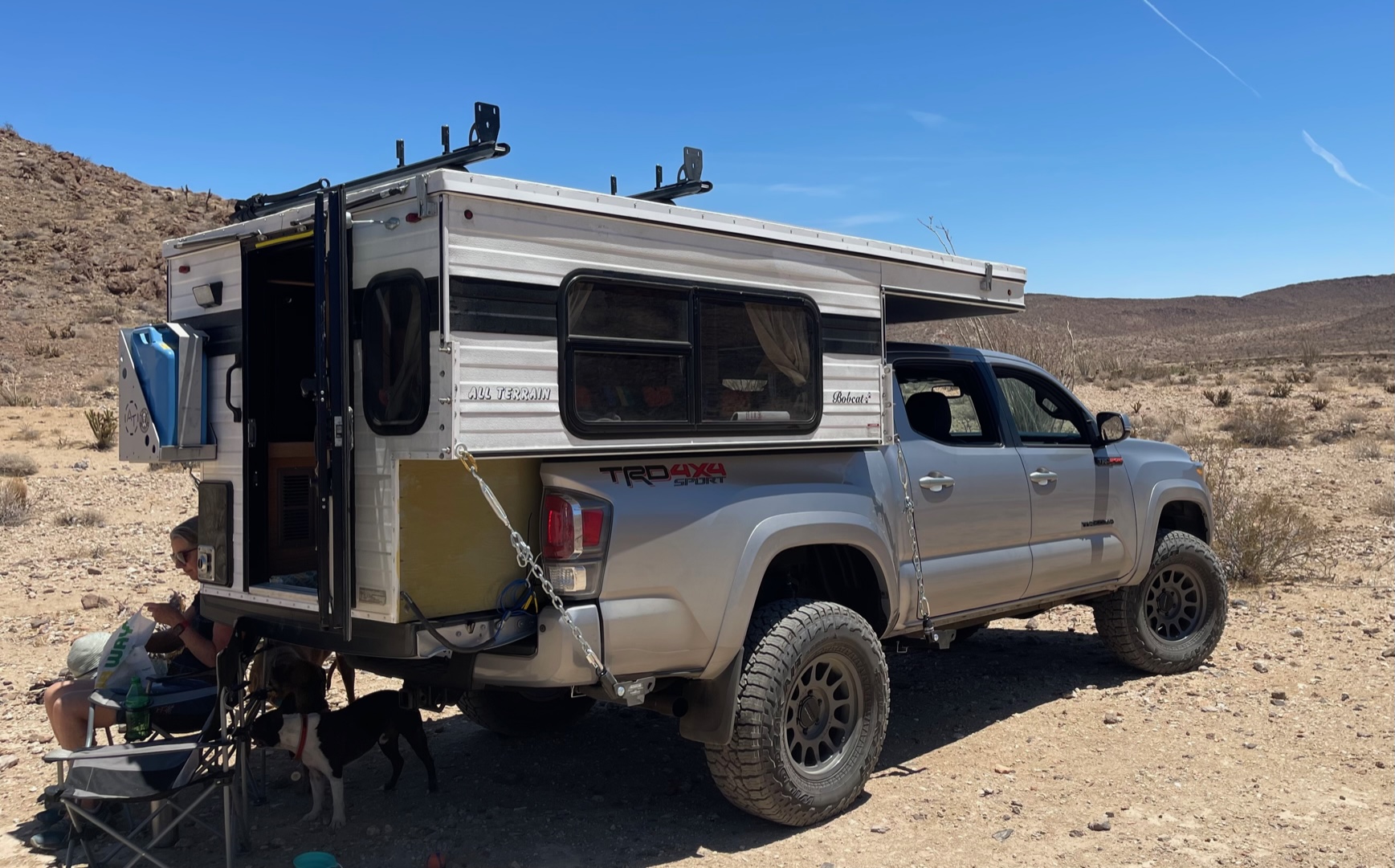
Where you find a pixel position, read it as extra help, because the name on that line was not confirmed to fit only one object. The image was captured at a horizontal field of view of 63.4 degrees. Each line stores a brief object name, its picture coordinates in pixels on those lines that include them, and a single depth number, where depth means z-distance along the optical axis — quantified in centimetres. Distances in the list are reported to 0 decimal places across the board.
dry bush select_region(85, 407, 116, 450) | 1808
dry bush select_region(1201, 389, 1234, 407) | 2623
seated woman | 492
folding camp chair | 423
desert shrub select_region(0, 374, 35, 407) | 2261
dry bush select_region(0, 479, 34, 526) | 1223
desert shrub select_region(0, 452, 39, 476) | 1570
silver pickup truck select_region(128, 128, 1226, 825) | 409
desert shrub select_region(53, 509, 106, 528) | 1216
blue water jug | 466
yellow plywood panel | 412
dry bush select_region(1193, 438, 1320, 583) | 988
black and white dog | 475
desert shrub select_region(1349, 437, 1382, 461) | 1794
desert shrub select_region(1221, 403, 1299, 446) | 2000
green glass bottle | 473
